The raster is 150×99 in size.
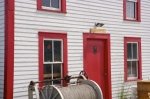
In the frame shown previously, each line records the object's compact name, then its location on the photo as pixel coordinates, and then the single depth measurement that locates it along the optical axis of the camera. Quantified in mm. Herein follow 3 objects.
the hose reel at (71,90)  10069
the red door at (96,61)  12820
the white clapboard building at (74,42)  10336
